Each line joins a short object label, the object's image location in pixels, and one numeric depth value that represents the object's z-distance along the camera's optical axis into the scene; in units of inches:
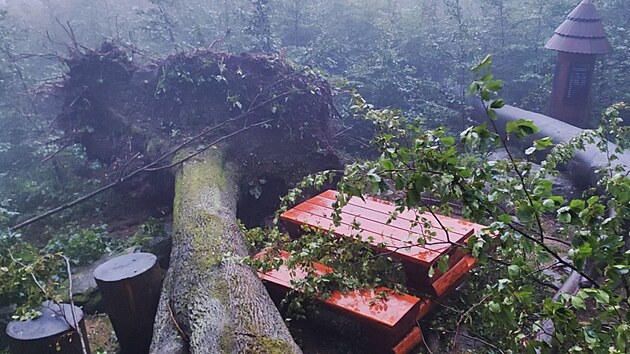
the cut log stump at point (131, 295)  135.6
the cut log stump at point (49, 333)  118.0
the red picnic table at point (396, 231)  139.2
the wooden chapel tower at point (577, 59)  282.7
